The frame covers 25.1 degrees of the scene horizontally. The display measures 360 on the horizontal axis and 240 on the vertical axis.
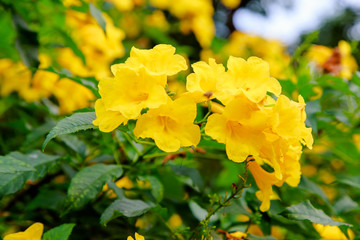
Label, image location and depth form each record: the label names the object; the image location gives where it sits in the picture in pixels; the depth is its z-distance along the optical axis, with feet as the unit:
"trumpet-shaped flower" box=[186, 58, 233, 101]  1.76
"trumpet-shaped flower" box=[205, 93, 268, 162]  1.73
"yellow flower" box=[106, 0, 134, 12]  3.74
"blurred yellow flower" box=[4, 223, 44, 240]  1.78
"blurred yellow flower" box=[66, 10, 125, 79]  3.07
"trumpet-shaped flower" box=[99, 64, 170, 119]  1.71
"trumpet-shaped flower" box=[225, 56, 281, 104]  1.78
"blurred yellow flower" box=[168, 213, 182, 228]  2.86
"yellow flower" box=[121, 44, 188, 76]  1.79
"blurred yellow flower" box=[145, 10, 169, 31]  7.91
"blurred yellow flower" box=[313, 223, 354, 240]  2.07
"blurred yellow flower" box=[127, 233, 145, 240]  1.75
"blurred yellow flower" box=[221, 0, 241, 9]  8.93
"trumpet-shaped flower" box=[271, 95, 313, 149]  1.73
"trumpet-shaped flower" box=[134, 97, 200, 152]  1.73
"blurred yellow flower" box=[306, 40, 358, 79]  2.63
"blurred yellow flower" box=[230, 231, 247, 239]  1.90
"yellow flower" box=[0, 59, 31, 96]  2.87
